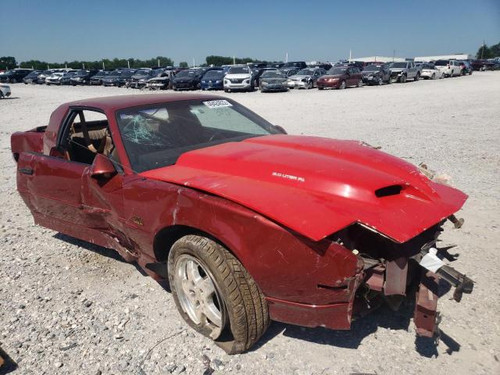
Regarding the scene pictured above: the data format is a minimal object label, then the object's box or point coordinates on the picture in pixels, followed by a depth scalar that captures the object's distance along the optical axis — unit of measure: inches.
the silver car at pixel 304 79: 1075.3
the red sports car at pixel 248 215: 88.4
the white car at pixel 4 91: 957.6
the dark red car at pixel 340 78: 1007.6
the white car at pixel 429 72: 1266.0
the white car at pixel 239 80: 973.8
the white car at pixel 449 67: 1378.0
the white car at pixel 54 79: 1571.1
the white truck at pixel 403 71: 1181.1
